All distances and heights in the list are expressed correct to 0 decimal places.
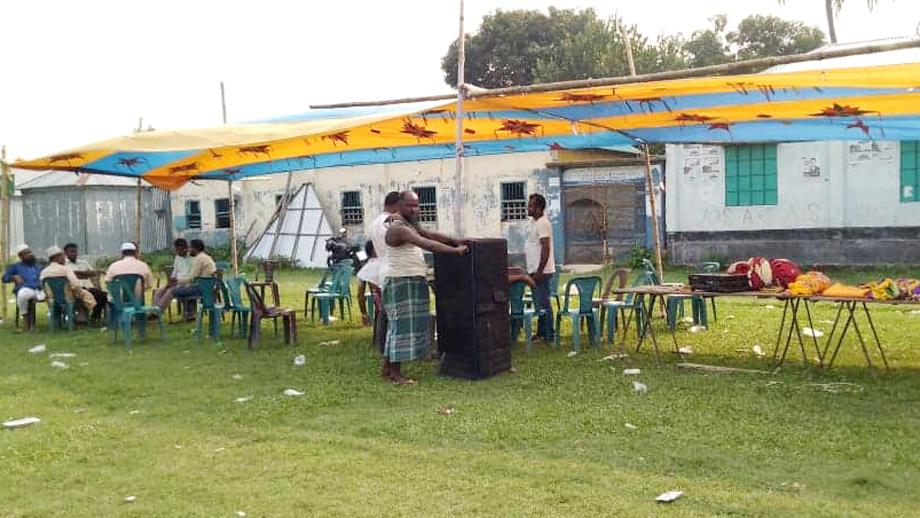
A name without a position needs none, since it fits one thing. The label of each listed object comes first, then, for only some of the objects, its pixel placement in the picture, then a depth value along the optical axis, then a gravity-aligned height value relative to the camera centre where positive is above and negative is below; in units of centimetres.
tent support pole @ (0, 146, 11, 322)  1053 +26
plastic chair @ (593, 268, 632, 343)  858 -91
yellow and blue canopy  676 +101
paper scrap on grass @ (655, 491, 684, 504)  403 -139
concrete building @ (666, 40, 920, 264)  1617 +20
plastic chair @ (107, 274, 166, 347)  910 -78
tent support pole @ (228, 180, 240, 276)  1363 -11
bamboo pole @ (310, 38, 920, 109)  530 +104
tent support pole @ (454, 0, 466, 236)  720 +53
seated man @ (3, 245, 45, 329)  1075 -56
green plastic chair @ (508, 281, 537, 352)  810 -88
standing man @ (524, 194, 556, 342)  825 -32
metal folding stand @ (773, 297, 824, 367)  678 -115
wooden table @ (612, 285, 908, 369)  650 -70
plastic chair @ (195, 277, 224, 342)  930 -84
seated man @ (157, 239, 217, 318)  955 -46
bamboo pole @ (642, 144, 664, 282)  1004 +17
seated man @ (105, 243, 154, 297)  953 -36
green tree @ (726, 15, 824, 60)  3419 +741
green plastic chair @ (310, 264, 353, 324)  1043 -82
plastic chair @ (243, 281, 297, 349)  876 -90
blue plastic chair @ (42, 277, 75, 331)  1017 -81
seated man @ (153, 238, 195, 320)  1027 -49
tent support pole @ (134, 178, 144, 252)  1253 +18
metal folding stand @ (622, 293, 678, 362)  762 -97
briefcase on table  684 -58
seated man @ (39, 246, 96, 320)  1006 -39
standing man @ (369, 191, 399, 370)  686 -3
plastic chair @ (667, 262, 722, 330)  914 -108
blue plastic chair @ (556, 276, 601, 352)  796 -84
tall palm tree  1606 +394
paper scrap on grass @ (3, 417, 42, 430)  582 -132
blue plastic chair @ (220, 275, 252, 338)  935 -77
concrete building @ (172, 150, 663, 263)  1877 +72
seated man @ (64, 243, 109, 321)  1110 -53
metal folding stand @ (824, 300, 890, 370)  677 -119
